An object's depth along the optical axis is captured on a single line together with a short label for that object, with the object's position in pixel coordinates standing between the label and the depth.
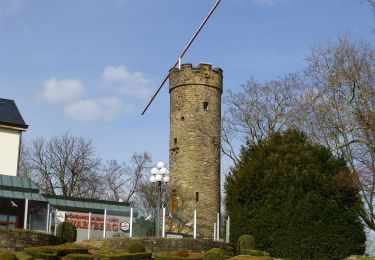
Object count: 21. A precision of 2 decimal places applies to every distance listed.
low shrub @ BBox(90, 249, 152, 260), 22.69
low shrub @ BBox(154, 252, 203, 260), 23.08
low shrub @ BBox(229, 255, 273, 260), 23.41
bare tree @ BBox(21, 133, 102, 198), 54.97
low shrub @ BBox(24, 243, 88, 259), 22.51
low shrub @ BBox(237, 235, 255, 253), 28.84
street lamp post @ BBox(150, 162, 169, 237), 26.58
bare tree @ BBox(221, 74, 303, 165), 44.50
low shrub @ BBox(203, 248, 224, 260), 22.47
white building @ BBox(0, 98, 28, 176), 38.12
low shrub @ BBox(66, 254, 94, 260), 22.52
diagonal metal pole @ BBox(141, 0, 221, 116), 35.45
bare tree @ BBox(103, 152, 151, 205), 58.34
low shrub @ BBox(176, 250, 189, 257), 23.82
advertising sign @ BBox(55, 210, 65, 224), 34.29
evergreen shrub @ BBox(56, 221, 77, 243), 28.79
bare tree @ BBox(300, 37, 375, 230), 31.83
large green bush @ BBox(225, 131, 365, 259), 31.55
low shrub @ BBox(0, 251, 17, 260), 20.69
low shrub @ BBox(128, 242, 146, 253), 25.03
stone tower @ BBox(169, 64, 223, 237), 47.53
